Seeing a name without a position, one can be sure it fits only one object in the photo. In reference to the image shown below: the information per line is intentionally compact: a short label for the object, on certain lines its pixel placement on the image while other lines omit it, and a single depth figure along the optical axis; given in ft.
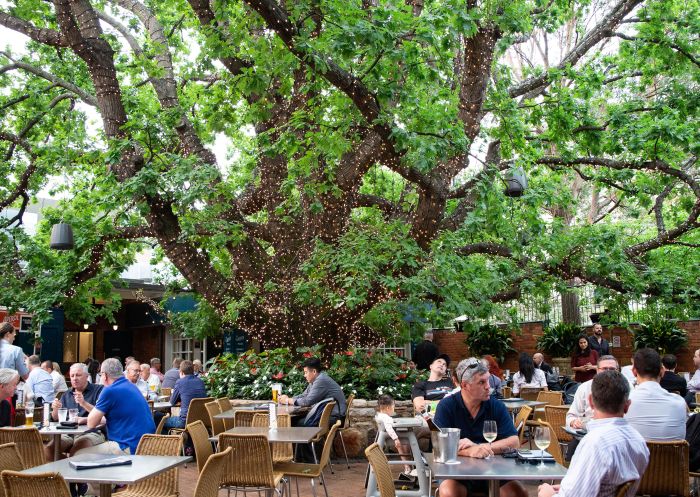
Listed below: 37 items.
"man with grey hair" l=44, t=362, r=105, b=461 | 25.61
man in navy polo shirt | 18.25
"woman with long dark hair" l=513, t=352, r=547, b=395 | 42.37
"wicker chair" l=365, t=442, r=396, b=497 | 14.72
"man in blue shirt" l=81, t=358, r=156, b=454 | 22.13
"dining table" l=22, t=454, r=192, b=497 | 15.53
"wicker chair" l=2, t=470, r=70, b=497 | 14.65
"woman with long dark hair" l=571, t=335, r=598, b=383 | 45.47
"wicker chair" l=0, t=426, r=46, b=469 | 22.22
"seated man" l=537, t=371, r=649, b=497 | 12.44
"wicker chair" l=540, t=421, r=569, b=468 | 21.06
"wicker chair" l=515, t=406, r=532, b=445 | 26.45
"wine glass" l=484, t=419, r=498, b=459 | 16.67
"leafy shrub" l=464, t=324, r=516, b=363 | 64.08
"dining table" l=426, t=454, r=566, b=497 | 14.61
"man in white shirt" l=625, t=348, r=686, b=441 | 19.70
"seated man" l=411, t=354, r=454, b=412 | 28.78
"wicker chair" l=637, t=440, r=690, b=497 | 18.08
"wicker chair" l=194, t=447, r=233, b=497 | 16.05
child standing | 22.99
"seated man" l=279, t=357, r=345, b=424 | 32.63
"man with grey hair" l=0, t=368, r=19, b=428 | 21.98
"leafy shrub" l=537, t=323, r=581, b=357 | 58.95
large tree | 34.17
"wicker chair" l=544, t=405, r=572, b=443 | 27.91
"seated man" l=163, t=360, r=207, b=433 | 35.78
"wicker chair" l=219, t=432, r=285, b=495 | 20.92
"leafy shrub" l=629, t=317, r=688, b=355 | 52.60
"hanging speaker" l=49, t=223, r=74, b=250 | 40.22
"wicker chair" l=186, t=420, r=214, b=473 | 21.61
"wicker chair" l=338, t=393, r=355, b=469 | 36.08
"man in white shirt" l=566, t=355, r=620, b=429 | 23.89
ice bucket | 15.83
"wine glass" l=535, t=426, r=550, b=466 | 16.10
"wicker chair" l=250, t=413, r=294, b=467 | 26.48
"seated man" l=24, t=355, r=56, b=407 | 33.73
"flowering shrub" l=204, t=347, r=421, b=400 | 41.32
